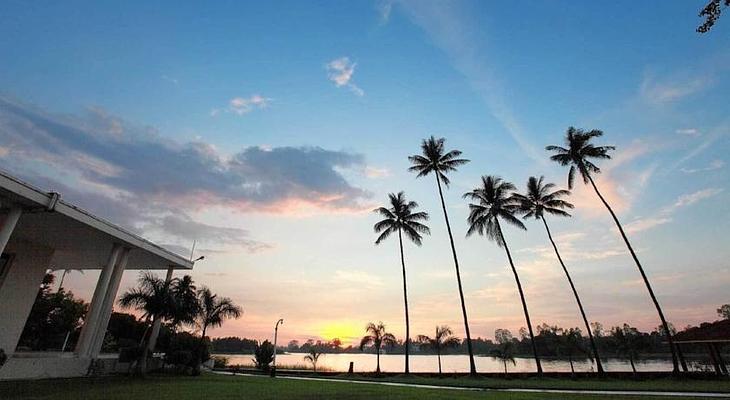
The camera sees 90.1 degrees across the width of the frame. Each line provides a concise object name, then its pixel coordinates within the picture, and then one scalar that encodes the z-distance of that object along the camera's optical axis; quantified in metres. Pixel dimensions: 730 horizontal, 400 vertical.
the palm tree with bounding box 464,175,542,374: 37.59
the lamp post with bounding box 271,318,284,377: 32.22
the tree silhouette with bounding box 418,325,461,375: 53.03
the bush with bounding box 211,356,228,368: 46.88
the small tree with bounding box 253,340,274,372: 41.62
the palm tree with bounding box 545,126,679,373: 34.59
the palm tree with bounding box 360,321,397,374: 45.06
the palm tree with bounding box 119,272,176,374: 26.62
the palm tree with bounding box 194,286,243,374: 34.06
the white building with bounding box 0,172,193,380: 18.23
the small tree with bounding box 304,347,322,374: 47.79
